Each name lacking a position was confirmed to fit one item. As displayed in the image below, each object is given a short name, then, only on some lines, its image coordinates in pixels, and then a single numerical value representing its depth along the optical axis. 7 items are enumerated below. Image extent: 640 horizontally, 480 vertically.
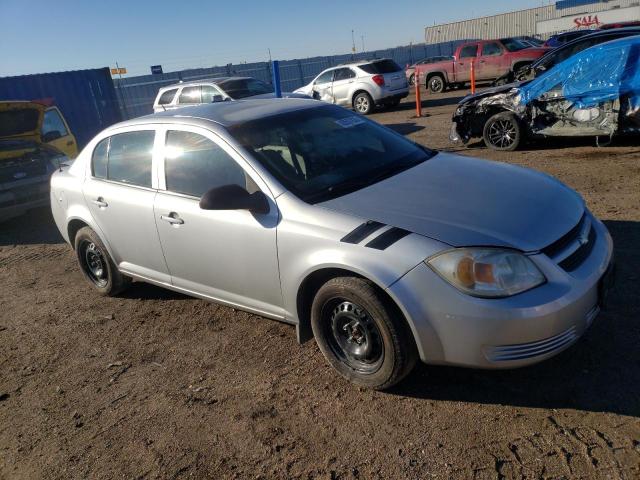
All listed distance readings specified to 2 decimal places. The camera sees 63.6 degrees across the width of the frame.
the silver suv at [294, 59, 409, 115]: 16.52
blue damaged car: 7.20
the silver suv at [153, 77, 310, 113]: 13.57
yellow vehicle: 7.89
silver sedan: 2.54
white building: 50.78
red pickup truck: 18.02
